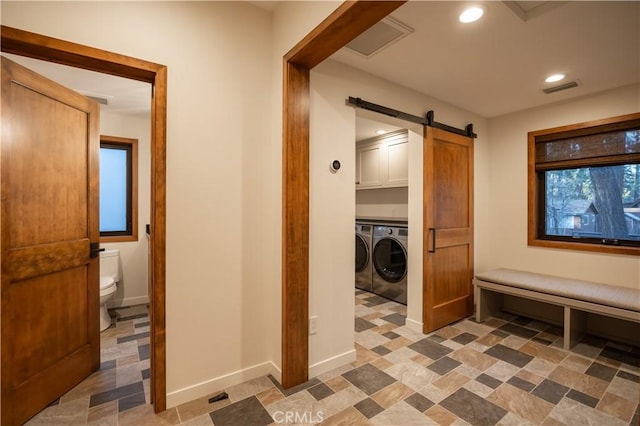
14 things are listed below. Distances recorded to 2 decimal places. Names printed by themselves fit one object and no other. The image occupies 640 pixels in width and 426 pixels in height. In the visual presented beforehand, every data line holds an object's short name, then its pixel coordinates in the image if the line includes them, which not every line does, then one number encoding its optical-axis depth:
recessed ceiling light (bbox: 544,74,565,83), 2.46
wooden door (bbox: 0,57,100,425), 1.52
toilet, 2.73
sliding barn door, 2.81
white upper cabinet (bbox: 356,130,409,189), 3.91
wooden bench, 2.29
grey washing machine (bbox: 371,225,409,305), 3.56
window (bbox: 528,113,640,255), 2.69
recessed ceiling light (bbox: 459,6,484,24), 1.65
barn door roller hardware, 2.30
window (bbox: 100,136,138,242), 3.38
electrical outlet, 2.05
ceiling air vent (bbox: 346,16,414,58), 1.81
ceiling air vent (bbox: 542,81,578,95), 2.62
